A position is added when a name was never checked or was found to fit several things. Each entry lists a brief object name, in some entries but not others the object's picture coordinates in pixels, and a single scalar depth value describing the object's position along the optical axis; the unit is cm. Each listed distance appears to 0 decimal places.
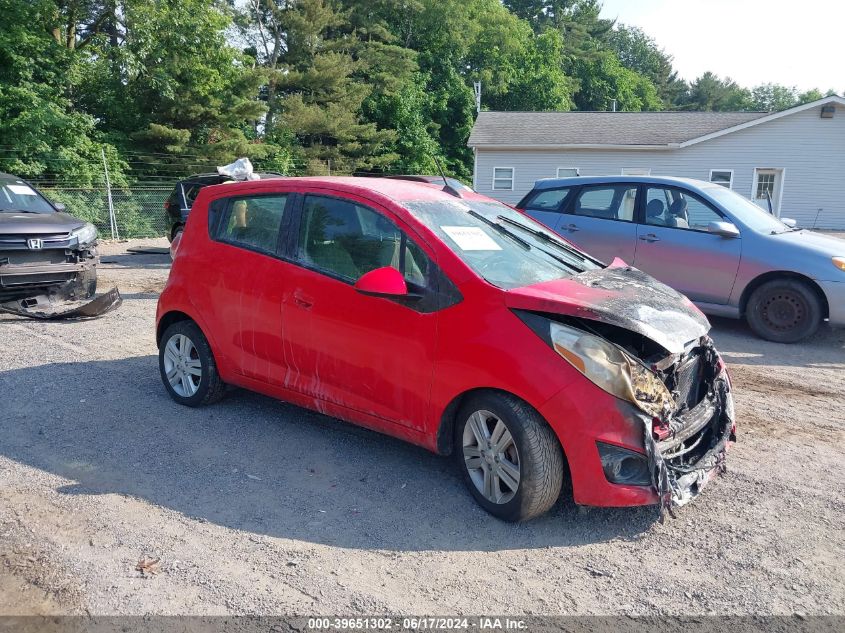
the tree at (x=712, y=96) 8744
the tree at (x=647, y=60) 8612
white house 2548
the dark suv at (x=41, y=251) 822
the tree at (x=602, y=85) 6406
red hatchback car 339
